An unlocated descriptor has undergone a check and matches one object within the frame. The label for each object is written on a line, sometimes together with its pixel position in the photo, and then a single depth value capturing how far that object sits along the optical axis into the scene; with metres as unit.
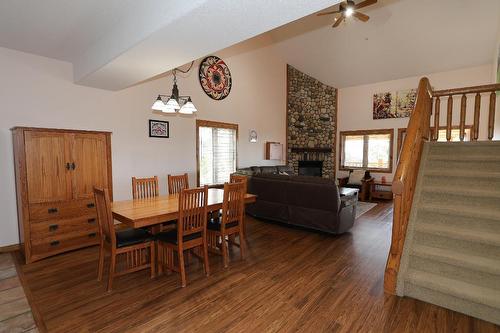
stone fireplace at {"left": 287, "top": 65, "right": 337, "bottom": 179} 8.15
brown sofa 3.96
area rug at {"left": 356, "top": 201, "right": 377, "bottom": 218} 5.69
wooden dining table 2.41
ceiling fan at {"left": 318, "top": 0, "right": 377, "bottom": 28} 4.06
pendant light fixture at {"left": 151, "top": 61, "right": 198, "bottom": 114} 2.90
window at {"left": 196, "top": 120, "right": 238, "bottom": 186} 5.63
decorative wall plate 5.49
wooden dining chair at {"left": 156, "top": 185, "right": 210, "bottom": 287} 2.59
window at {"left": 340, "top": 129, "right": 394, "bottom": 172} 7.76
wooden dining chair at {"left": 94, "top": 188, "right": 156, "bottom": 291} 2.45
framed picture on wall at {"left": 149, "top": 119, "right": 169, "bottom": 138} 4.70
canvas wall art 7.30
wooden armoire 3.07
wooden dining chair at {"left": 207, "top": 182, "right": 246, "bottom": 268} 3.00
